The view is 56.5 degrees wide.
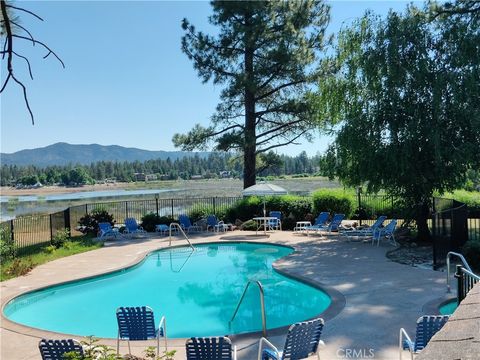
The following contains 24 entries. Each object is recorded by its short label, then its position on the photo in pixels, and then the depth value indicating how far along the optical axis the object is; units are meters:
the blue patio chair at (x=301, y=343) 5.12
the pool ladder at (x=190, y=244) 16.59
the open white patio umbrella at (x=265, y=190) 18.08
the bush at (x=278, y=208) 20.97
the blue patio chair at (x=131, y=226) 19.48
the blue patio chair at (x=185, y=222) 20.20
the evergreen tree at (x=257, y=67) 22.28
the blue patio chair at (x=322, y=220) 18.30
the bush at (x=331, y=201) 20.70
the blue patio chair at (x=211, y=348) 4.98
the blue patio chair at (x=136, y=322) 6.37
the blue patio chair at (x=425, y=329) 5.18
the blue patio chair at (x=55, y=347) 4.99
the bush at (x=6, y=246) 13.07
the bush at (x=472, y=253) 10.57
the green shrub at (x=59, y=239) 16.44
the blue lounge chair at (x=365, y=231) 15.72
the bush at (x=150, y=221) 21.00
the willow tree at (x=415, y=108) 13.79
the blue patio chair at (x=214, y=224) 20.30
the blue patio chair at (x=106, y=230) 18.27
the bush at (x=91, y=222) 19.84
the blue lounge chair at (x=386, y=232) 15.05
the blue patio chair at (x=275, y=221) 19.88
